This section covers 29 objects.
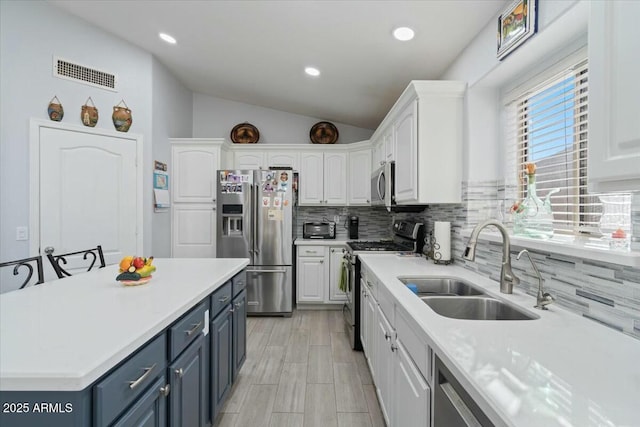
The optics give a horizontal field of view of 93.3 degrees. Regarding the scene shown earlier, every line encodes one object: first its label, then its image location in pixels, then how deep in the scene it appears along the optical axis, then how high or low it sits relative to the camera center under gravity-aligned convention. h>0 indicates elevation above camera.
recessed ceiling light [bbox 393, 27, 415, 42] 2.03 +1.23
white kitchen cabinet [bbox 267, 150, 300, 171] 4.25 +0.76
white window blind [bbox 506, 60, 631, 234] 1.30 +0.32
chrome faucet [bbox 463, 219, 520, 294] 1.41 -0.25
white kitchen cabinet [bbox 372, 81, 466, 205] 2.12 +0.52
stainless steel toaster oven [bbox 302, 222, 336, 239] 4.24 -0.26
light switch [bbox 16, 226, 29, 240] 2.66 -0.19
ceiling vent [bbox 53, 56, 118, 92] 2.87 +1.37
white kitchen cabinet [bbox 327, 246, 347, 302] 3.97 -0.82
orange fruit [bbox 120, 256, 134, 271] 1.53 -0.27
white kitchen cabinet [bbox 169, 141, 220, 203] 3.91 +0.54
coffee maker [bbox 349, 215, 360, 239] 4.30 -0.21
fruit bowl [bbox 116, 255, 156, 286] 1.50 -0.31
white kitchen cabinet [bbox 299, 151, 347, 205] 4.25 +0.58
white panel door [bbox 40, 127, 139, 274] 2.82 +0.18
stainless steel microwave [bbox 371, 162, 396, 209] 2.81 +0.28
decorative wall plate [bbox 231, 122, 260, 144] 4.49 +1.16
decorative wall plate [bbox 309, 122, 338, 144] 4.48 +1.18
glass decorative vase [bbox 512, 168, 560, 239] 1.49 -0.01
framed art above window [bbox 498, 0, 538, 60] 1.40 +0.93
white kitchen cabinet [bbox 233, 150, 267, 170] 4.23 +0.73
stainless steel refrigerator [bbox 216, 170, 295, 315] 3.76 -0.22
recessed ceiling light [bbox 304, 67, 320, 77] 2.98 +1.42
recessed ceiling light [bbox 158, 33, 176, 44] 2.97 +1.74
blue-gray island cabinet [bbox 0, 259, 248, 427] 0.73 -0.40
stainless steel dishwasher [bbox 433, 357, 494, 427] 0.75 -0.53
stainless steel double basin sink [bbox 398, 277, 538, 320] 1.34 -0.44
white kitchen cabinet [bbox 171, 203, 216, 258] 3.89 -0.28
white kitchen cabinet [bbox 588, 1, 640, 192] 0.65 +0.27
